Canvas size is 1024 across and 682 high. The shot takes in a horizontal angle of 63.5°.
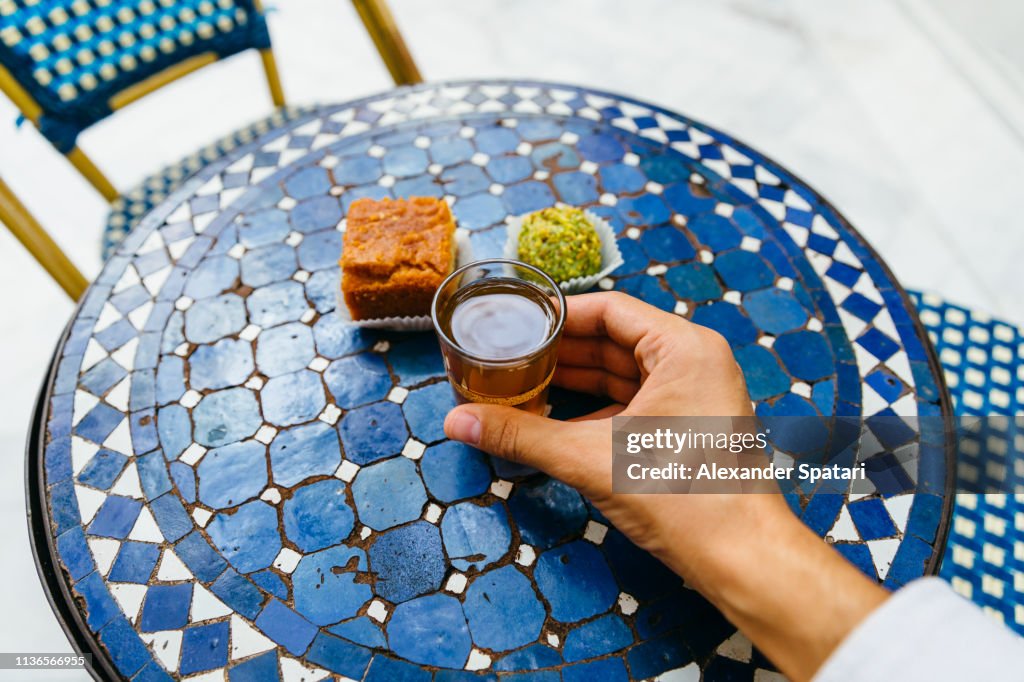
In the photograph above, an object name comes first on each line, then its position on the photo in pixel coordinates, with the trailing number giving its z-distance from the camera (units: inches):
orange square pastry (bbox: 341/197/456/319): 17.3
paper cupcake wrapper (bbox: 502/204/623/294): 18.2
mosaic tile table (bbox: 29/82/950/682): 14.6
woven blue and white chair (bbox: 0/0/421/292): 21.6
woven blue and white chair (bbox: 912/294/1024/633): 19.5
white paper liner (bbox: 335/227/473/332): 17.8
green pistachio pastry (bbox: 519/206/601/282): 17.8
